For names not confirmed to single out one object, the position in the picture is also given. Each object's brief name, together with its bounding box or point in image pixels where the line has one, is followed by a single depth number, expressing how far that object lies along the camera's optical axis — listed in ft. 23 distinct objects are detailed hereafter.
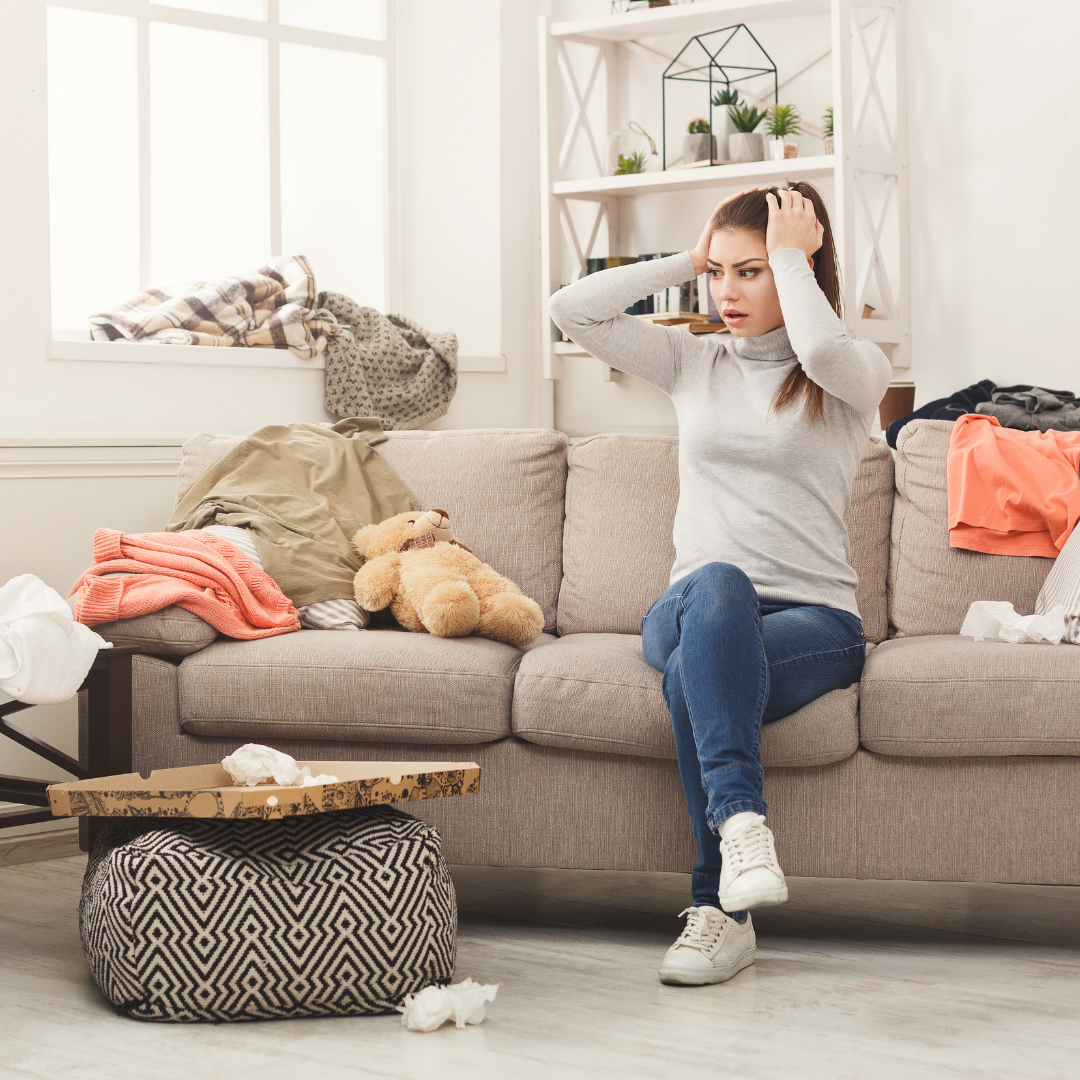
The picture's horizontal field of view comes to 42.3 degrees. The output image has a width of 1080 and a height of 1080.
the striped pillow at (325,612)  8.13
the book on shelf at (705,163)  11.46
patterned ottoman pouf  5.80
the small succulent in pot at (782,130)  11.18
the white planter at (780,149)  11.14
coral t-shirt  8.04
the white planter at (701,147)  11.47
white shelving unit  10.60
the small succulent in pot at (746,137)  11.34
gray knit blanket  11.33
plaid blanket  10.74
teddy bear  7.61
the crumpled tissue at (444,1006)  5.74
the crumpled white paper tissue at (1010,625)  7.12
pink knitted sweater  7.44
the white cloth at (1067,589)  7.15
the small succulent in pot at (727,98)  11.53
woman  6.18
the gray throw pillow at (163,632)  7.45
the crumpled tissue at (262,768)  6.27
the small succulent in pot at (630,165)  12.06
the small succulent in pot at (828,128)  11.06
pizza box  5.74
